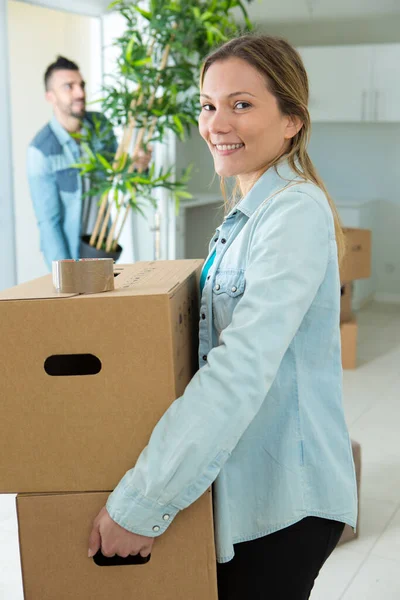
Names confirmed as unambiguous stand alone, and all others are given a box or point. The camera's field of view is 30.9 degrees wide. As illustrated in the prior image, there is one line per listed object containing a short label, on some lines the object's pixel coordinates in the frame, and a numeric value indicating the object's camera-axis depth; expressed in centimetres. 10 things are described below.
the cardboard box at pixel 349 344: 494
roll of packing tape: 108
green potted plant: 429
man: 449
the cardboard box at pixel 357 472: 266
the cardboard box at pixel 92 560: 110
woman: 102
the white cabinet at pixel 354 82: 627
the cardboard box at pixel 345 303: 504
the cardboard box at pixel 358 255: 509
